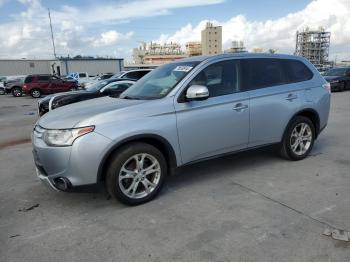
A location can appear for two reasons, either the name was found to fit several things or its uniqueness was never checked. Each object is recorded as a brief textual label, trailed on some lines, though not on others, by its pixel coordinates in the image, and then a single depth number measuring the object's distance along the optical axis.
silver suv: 3.60
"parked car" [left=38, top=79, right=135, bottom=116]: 10.18
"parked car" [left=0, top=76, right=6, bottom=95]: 30.49
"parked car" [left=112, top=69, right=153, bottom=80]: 18.33
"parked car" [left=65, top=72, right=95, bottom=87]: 33.34
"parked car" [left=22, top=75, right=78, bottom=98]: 24.44
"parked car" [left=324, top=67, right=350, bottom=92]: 20.36
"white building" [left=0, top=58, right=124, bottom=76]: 47.28
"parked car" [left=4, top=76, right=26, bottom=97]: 27.40
